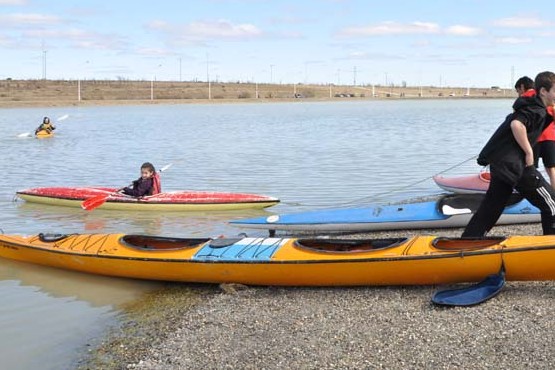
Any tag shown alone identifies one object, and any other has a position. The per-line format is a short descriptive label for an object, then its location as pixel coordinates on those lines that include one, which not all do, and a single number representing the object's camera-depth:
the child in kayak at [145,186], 12.97
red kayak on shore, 12.64
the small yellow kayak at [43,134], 30.33
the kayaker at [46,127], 30.11
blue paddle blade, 6.25
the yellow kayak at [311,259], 6.53
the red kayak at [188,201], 12.87
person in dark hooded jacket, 6.58
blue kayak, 10.05
